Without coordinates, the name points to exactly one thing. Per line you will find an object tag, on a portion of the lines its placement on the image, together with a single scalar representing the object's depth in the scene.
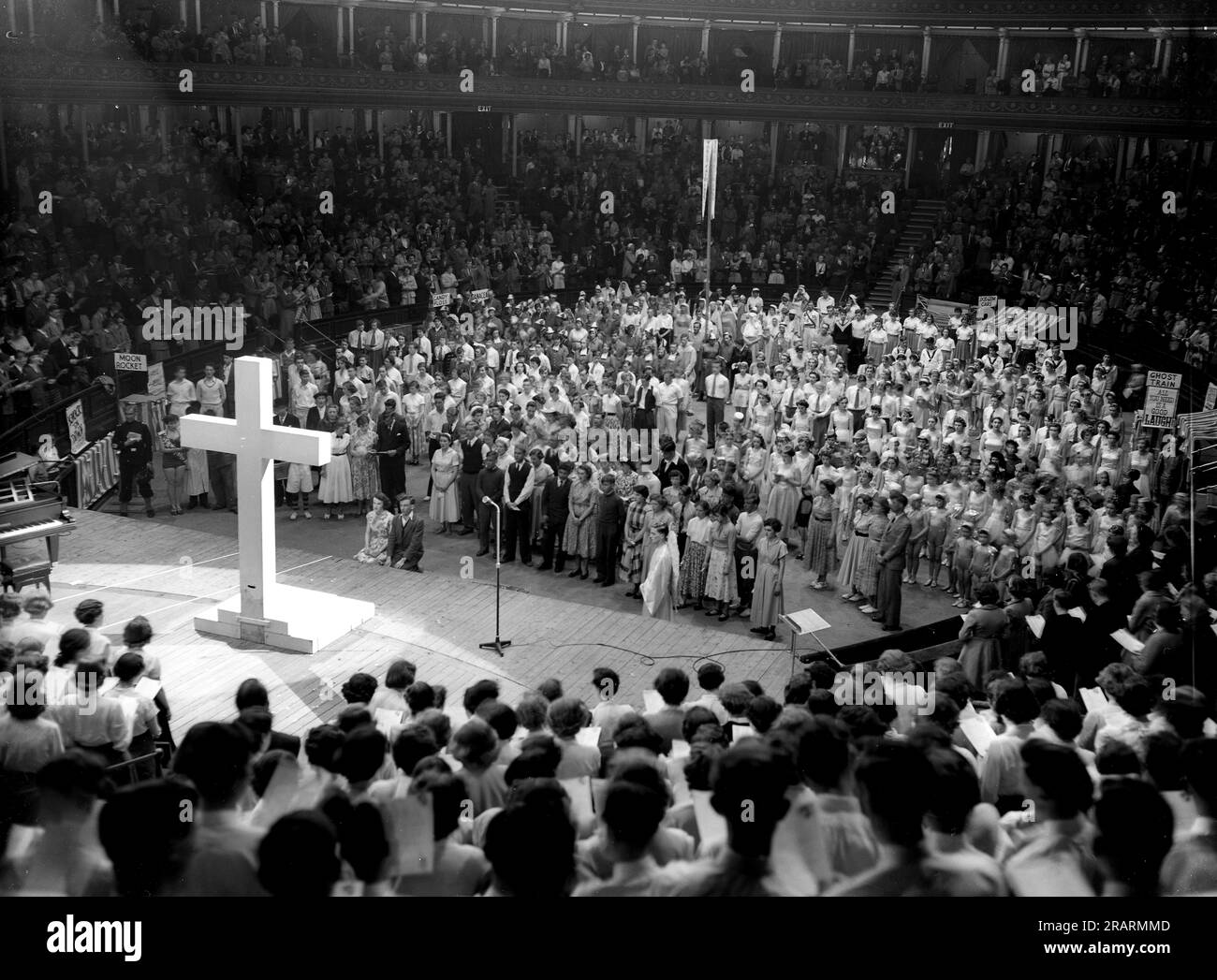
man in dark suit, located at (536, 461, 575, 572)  15.15
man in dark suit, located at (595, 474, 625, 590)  14.65
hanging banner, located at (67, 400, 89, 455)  15.95
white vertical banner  23.08
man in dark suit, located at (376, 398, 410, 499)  16.70
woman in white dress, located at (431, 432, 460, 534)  16.56
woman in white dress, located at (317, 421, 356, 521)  16.92
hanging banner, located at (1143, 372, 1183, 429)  16.66
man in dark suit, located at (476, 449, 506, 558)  15.88
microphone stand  11.36
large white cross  10.44
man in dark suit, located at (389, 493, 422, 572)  14.27
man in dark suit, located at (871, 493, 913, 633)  13.71
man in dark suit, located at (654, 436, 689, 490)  16.09
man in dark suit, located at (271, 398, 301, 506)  17.31
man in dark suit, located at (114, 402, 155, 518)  16.41
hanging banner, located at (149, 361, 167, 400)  17.81
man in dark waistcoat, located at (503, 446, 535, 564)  15.46
